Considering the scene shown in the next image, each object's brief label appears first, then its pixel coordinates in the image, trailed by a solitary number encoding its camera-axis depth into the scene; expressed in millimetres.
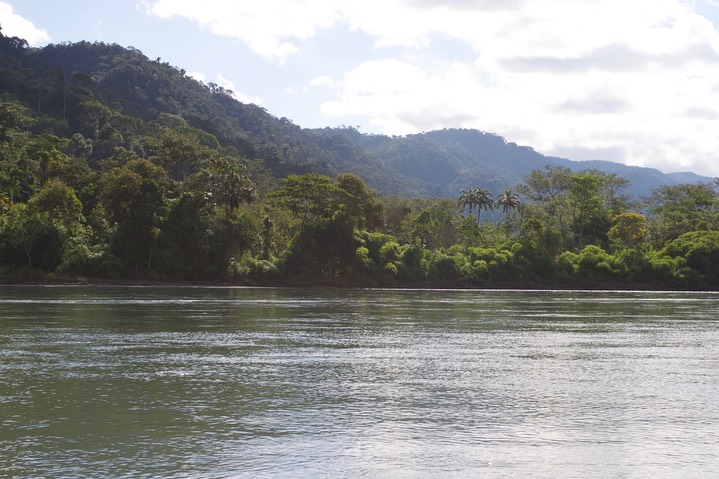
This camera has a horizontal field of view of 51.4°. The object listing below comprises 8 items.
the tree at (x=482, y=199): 129875
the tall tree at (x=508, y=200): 127875
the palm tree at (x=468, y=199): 130375
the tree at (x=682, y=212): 112000
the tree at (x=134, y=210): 79938
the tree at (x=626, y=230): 107312
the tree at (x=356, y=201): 88275
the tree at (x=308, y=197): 87250
